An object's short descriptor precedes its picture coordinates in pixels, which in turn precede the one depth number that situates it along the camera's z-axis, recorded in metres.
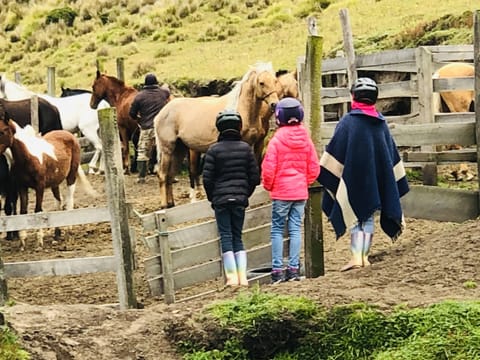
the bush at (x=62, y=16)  42.81
